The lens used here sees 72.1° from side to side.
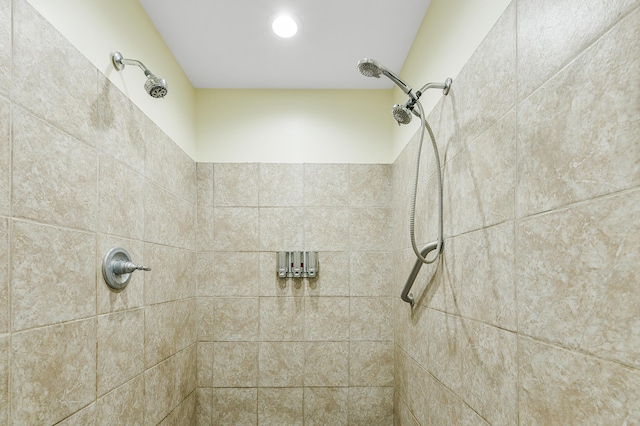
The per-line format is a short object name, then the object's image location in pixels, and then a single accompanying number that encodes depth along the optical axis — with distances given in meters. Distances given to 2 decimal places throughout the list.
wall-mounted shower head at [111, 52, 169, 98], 1.61
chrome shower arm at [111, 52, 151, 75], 1.62
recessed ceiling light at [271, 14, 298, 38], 2.02
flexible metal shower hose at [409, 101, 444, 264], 1.65
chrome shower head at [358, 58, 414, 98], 1.58
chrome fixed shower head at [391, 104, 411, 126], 1.74
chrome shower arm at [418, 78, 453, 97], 1.63
